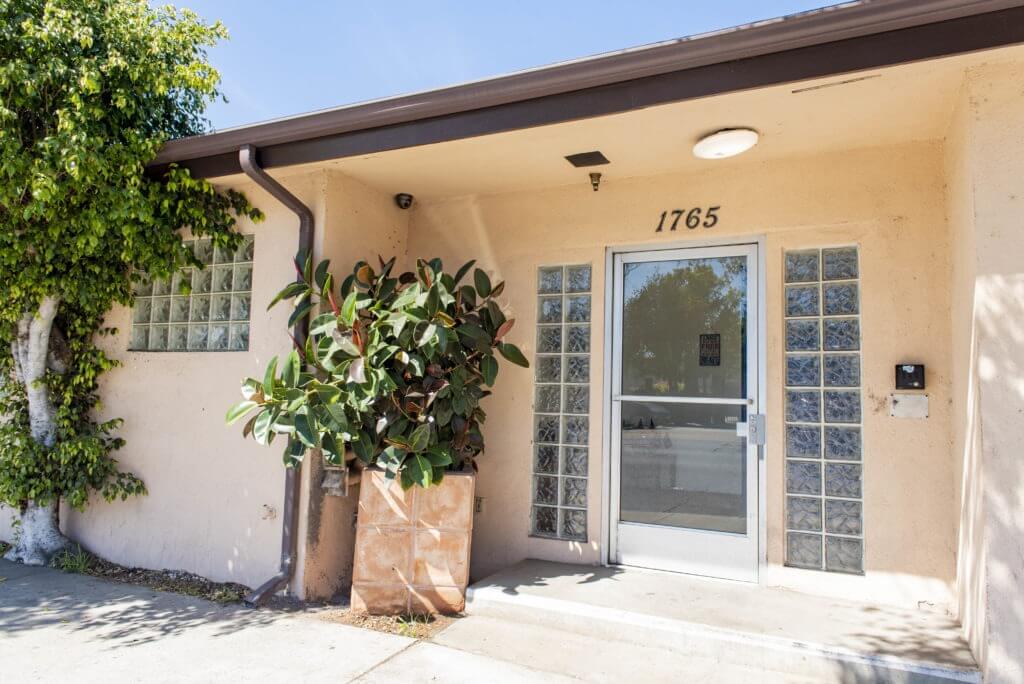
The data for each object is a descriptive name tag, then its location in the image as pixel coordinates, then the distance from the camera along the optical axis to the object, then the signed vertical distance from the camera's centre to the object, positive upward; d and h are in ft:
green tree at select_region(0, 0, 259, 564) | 13.84 +3.85
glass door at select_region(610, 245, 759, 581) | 13.64 -0.45
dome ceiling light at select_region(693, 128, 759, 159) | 12.04 +4.68
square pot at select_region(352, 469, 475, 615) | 13.23 -3.39
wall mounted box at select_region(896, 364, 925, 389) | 12.00 +0.34
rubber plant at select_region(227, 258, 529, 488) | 12.64 +0.14
